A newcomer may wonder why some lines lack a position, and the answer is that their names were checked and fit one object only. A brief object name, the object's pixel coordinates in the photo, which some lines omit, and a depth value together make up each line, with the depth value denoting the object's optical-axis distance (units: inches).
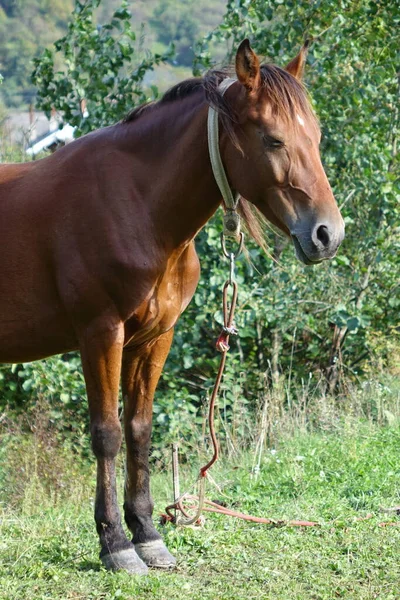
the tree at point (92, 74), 601.9
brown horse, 269.4
